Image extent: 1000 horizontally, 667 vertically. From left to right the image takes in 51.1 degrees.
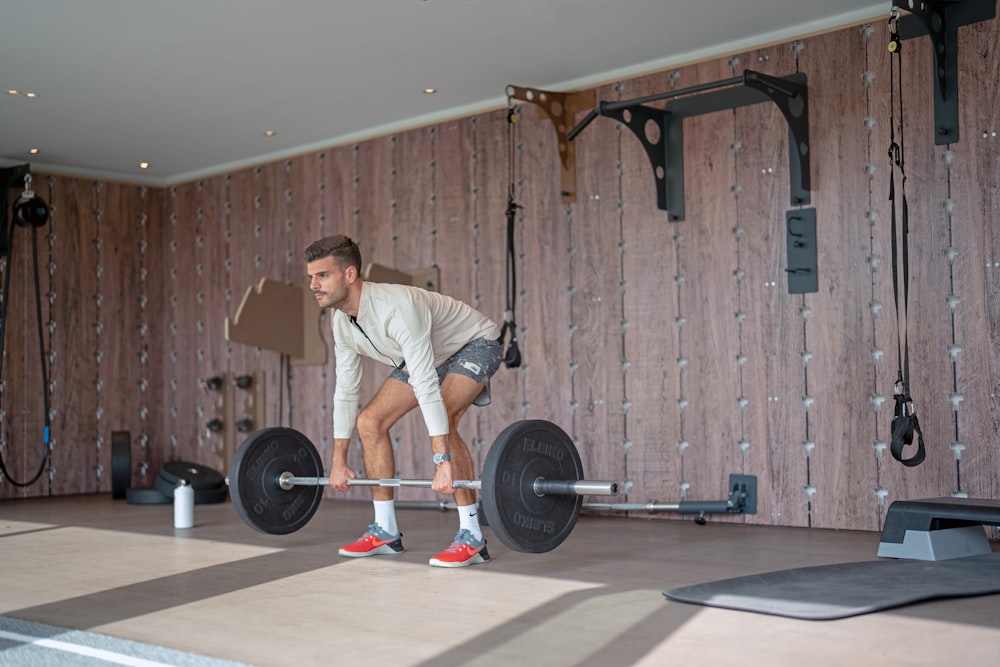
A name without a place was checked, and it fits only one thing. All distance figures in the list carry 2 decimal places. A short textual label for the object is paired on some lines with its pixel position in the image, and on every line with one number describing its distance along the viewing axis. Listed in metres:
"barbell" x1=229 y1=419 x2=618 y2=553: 3.37
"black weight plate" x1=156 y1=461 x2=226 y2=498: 6.72
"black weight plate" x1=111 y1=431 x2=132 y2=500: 7.16
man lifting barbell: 3.69
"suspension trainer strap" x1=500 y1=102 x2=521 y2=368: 5.38
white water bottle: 5.19
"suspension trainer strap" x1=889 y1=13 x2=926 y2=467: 4.10
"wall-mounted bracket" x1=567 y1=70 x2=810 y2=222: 4.74
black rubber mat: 2.79
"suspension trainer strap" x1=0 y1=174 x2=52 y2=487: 7.08
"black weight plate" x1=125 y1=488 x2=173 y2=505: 6.79
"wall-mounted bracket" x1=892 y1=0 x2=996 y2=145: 4.42
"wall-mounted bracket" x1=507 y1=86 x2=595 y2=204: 5.69
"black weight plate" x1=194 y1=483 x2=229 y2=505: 6.69
